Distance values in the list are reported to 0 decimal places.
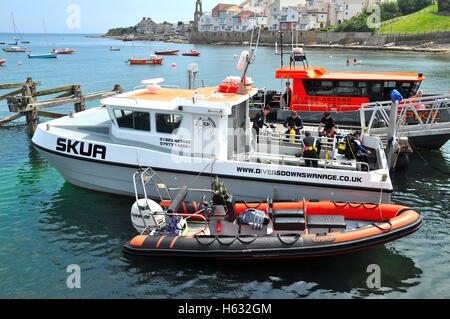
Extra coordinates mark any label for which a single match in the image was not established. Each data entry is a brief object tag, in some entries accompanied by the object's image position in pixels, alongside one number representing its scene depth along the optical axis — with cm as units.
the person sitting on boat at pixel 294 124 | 1294
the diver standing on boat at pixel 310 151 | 1070
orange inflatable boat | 842
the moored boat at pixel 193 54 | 8400
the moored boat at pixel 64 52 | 8869
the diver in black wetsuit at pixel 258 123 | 1299
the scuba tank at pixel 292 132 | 1252
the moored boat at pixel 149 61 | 6201
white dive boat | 1015
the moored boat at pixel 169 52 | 8825
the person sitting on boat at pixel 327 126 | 1303
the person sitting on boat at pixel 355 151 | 1130
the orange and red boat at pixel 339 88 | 1786
